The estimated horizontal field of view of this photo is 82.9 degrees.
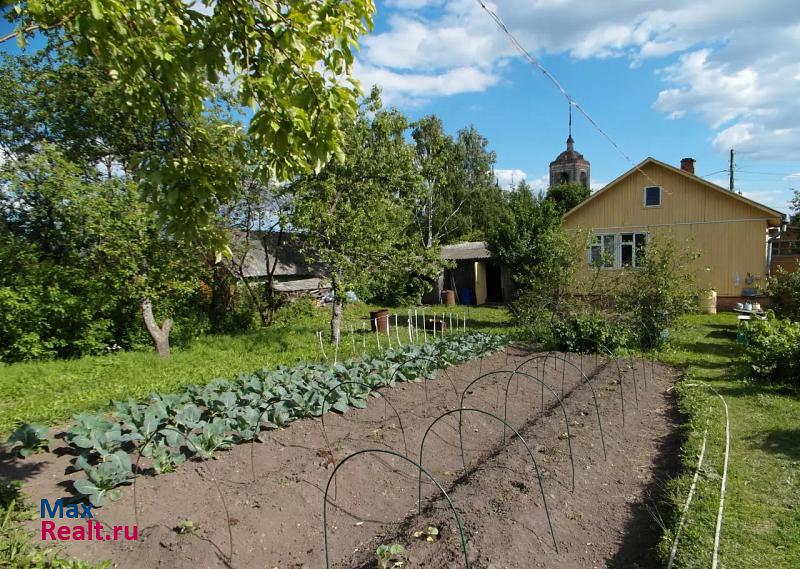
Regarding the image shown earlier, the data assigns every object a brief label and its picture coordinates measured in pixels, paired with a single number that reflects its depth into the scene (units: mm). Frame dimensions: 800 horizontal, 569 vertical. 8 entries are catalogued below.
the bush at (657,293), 9859
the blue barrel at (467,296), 21359
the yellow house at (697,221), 16453
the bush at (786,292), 9562
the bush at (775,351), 7230
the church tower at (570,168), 52741
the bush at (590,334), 9820
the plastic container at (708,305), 16406
